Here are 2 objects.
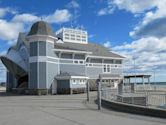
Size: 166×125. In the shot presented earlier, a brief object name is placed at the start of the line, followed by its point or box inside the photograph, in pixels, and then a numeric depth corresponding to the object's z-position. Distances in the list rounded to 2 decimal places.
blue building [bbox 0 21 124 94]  21.77
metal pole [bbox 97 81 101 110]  9.14
